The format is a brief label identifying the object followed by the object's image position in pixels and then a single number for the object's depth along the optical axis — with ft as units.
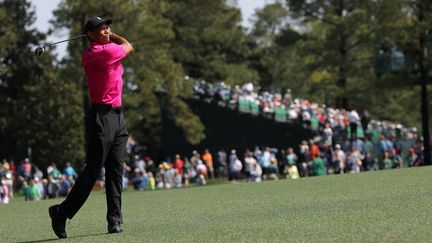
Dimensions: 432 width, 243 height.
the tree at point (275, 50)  263.57
